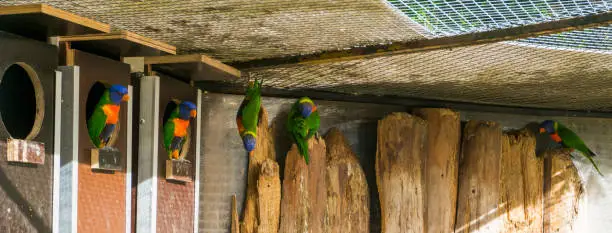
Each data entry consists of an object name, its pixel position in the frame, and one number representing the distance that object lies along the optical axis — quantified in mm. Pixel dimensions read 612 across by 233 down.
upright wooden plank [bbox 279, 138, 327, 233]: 9766
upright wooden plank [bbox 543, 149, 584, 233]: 11258
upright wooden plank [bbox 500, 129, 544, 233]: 11062
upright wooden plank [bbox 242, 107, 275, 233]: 9672
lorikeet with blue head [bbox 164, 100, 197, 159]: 8375
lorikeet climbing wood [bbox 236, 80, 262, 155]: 9172
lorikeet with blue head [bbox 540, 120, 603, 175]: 11492
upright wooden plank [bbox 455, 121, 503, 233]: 10773
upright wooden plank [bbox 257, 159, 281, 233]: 9547
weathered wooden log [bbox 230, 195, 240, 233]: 9648
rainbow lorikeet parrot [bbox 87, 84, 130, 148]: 7219
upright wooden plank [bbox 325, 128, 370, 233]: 10148
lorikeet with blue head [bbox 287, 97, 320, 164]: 9719
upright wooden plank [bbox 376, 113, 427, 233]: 10383
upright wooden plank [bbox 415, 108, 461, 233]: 10586
